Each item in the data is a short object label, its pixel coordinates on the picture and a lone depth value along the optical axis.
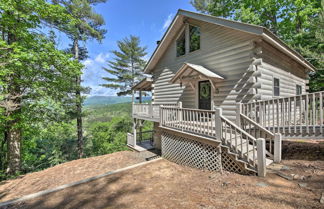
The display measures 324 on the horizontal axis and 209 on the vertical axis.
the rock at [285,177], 3.54
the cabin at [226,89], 4.52
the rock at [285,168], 4.00
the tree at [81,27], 12.59
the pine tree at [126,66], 22.62
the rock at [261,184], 3.42
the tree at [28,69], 6.39
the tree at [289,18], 11.88
